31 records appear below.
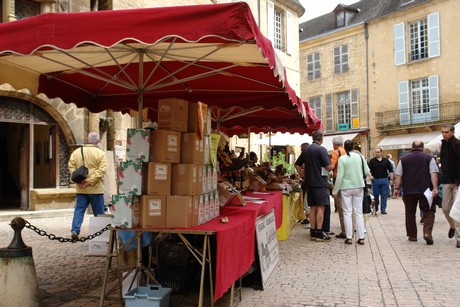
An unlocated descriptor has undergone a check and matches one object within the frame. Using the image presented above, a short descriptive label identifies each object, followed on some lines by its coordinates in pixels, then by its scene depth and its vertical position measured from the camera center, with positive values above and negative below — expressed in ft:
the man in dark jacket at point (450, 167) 22.26 -0.23
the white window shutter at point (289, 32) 73.60 +22.58
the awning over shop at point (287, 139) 42.20 +2.51
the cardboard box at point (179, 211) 11.83 -1.24
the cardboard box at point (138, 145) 11.85 +0.58
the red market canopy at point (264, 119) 25.62 +3.02
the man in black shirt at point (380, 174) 37.83 -0.92
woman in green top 23.45 -1.25
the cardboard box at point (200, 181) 12.34 -0.44
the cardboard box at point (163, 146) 12.03 +0.56
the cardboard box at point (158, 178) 11.88 -0.33
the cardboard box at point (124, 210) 11.78 -1.18
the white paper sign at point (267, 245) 15.71 -3.14
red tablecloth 11.28 -2.20
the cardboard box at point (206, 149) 13.27 +0.50
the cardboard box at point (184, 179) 12.07 -0.37
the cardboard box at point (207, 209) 12.92 -1.31
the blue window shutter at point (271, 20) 68.64 +22.87
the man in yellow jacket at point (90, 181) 22.85 -0.74
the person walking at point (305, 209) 31.30 -3.31
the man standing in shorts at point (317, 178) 23.75 -0.75
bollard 12.11 -3.00
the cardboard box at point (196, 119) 12.79 +1.39
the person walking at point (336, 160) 25.84 +0.24
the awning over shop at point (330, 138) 94.58 +5.77
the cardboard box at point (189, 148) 12.44 +0.51
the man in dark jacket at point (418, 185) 23.43 -1.19
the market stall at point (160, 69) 10.18 +3.26
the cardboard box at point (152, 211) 11.90 -1.24
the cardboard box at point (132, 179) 11.73 -0.34
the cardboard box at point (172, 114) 12.30 +1.47
